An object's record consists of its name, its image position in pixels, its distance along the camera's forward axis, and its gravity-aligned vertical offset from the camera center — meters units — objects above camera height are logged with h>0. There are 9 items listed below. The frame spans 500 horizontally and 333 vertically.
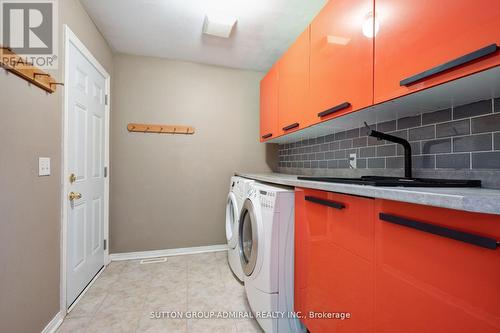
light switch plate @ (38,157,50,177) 1.28 +0.00
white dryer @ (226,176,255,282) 1.91 -0.50
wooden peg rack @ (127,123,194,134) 2.54 +0.45
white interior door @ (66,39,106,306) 1.64 -0.04
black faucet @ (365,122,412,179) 1.15 +0.11
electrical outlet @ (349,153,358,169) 1.70 +0.04
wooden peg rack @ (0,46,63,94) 1.03 +0.51
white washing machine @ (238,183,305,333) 1.29 -0.58
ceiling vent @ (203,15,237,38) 1.90 +1.27
